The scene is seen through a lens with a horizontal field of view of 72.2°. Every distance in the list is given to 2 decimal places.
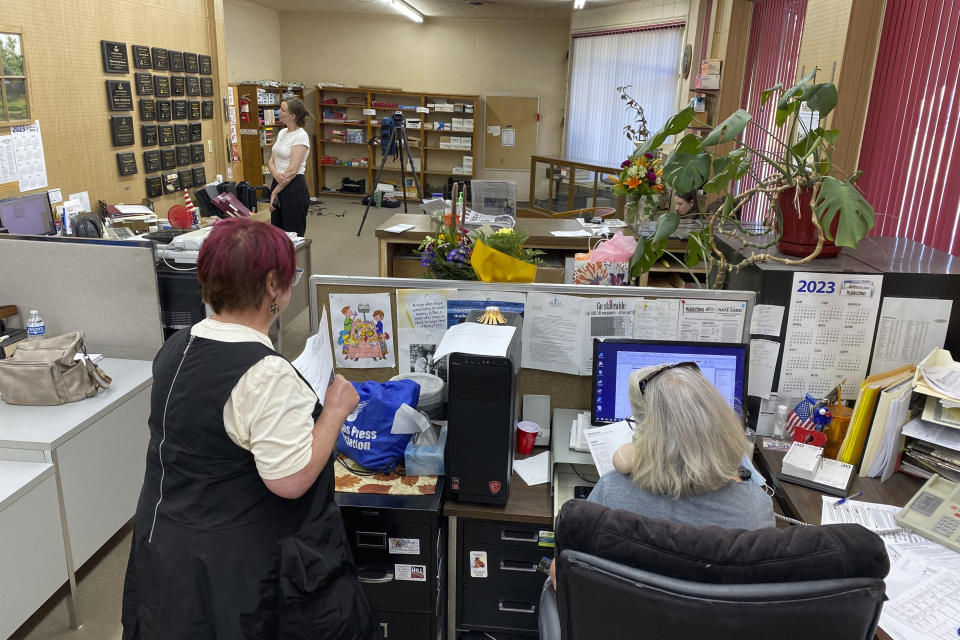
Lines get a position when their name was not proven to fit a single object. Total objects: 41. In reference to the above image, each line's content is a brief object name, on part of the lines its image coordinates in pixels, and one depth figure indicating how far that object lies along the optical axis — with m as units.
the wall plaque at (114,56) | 4.66
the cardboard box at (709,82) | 5.67
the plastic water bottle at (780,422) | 2.10
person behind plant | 4.36
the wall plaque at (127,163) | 4.92
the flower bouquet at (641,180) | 3.60
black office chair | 0.95
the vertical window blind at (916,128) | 2.73
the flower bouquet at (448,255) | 2.27
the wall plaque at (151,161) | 5.28
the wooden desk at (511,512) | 1.73
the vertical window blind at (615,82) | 7.18
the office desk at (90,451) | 2.17
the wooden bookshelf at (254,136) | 9.20
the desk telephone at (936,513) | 1.62
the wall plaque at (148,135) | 5.20
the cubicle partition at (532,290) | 2.05
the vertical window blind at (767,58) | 4.67
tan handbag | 2.33
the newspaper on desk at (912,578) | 1.36
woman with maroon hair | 1.27
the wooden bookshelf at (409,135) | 10.31
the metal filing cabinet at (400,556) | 1.74
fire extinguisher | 9.16
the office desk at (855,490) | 1.76
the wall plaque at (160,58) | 5.28
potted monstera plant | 1.92
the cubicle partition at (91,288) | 2.77
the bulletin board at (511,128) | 10.18
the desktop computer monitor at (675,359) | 1.96
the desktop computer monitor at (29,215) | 3.54
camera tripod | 8.07
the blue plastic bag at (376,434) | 1.84
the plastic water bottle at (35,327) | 2.71
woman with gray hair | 1.33
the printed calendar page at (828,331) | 2.03
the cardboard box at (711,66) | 5.65
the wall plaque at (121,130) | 4.81
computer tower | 1.64
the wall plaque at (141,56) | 5.03
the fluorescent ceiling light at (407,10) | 8.72
